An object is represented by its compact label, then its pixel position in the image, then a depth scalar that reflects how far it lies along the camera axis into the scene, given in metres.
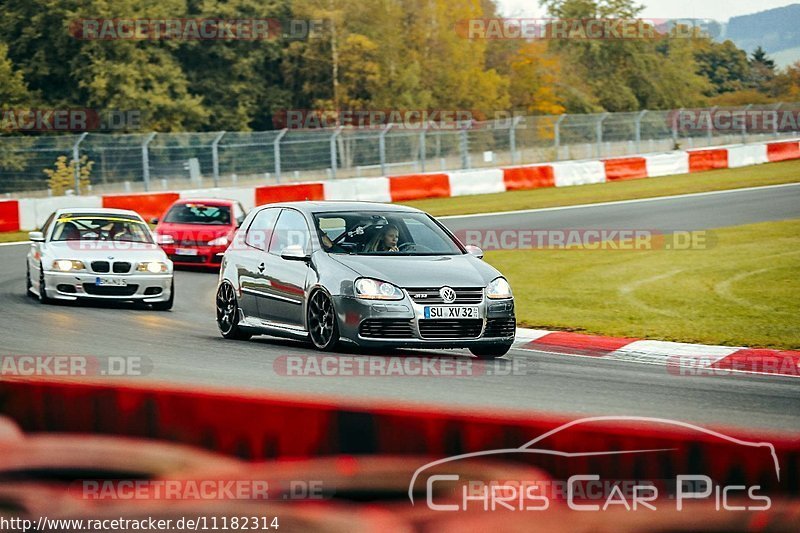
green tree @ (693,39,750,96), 162.25
